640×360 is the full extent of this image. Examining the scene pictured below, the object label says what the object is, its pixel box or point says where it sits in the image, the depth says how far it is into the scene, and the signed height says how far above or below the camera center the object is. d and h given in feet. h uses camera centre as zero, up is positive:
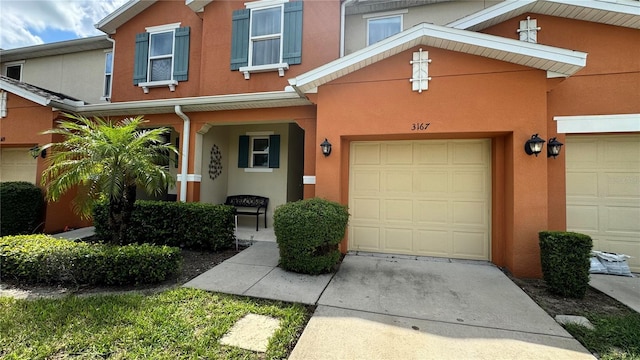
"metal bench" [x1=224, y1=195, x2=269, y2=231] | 26.84 -1.68
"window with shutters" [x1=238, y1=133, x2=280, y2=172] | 27.89 +3.88
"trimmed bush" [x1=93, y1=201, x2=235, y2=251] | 18.71 -2.90
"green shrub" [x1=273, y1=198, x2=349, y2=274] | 14.48 -2.67
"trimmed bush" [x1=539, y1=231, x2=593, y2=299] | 12.23 -3.24
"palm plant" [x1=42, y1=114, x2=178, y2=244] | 13.89 +0.83
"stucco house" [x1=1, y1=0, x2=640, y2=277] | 15.21 +4.77
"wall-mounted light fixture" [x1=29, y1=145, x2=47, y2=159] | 21.23 +2.62
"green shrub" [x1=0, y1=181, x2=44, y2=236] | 21.29 -2.18
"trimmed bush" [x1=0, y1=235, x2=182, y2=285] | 12.90 -4.06
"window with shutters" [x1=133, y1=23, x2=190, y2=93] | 25.39 +12.91
